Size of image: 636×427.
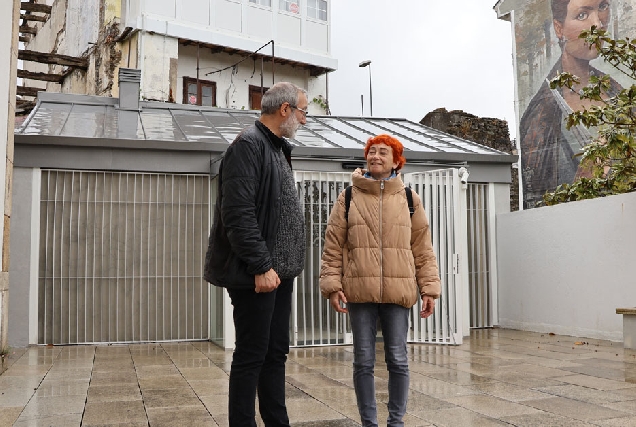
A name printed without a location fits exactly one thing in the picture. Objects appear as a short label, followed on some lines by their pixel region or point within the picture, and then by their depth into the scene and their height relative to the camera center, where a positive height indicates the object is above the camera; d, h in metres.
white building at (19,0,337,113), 20.19 +6.33
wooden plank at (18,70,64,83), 21.03 +5.85
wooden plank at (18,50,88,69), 19.58 +6.00
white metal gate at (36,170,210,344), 9.48 +0.03
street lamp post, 24.31 +5.59
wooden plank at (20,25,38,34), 22.92 +7.48
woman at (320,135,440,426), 3.98 -0.06
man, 3.51 +0.05
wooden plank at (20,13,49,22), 20.16 +6.87
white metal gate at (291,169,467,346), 9.23 -0.05
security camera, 9.44 +1.10
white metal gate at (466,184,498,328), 11.43 +0.05
